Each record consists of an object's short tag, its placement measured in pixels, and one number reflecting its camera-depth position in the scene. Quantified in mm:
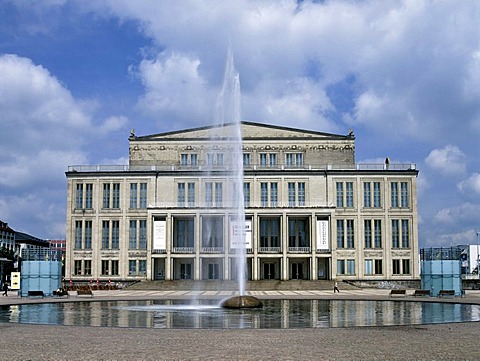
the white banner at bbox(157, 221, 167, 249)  70562
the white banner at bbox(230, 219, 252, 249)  69438
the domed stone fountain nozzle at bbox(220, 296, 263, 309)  29922
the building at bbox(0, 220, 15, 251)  132638
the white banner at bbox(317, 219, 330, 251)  70062
